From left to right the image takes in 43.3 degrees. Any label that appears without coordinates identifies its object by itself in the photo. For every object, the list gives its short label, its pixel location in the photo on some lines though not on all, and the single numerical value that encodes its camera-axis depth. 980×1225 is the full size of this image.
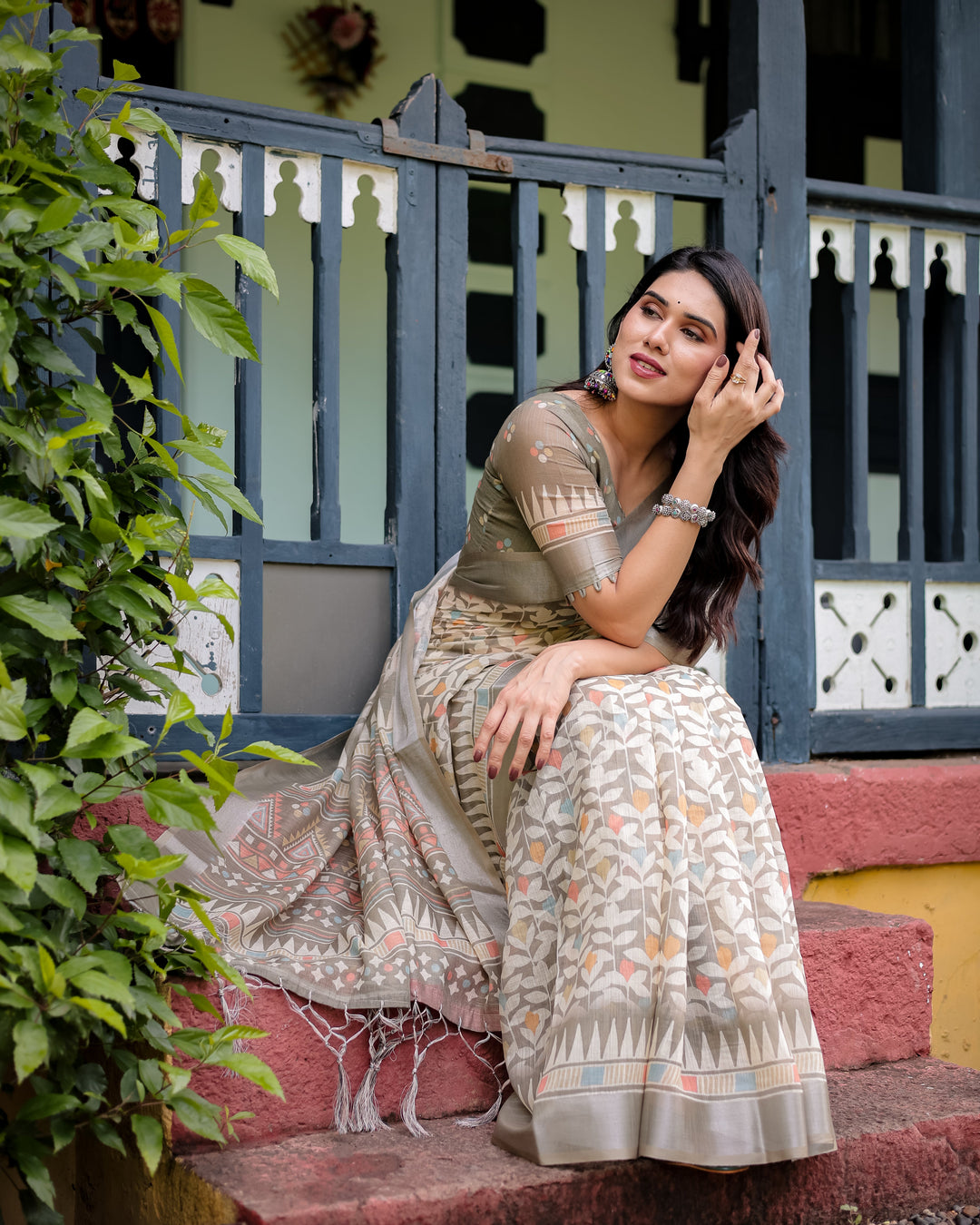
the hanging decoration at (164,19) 4.05
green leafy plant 1.43
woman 1.76
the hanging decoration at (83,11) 3.96
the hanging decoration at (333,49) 4.28
